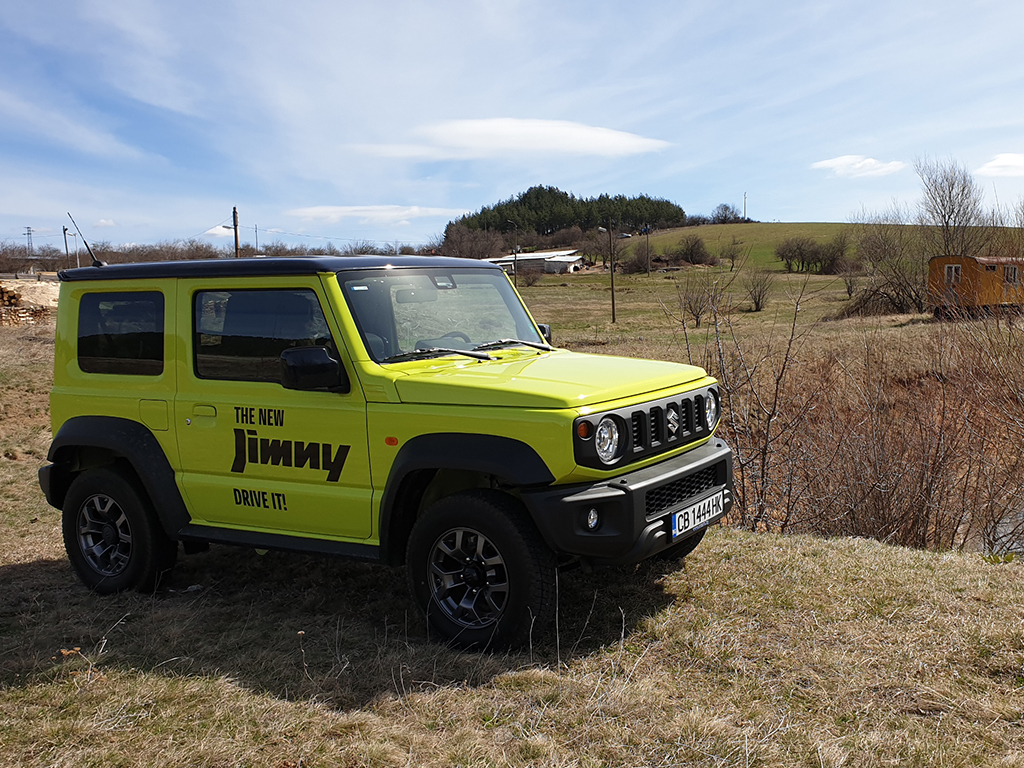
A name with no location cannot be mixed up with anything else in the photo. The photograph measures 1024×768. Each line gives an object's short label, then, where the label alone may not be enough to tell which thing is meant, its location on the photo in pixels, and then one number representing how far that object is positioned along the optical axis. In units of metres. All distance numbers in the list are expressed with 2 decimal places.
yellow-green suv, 3.96
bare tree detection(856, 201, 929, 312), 37.06
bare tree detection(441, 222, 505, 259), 77.03
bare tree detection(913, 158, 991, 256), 40.06
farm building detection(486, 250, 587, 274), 85.44
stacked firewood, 27.16
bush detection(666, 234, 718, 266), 74.46
